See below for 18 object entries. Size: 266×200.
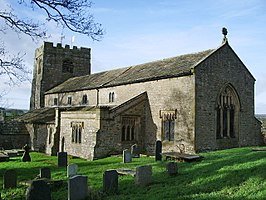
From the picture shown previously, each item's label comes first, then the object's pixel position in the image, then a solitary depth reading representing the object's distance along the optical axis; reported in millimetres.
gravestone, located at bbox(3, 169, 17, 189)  12055
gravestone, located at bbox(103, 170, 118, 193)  10073
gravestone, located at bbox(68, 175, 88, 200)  8844
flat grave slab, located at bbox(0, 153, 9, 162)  21922
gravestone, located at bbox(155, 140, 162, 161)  16734
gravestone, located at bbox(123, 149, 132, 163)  17484
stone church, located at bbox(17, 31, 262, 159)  20219
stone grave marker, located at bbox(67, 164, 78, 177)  13609
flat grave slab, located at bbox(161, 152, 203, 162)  14430
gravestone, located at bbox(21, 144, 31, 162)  21656
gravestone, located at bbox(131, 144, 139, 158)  19947
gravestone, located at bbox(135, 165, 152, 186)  10680
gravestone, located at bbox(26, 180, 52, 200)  8258
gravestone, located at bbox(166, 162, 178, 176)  11641
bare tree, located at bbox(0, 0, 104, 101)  11566
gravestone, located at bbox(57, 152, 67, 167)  18156
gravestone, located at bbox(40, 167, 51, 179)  12487
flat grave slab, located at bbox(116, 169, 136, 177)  12334
